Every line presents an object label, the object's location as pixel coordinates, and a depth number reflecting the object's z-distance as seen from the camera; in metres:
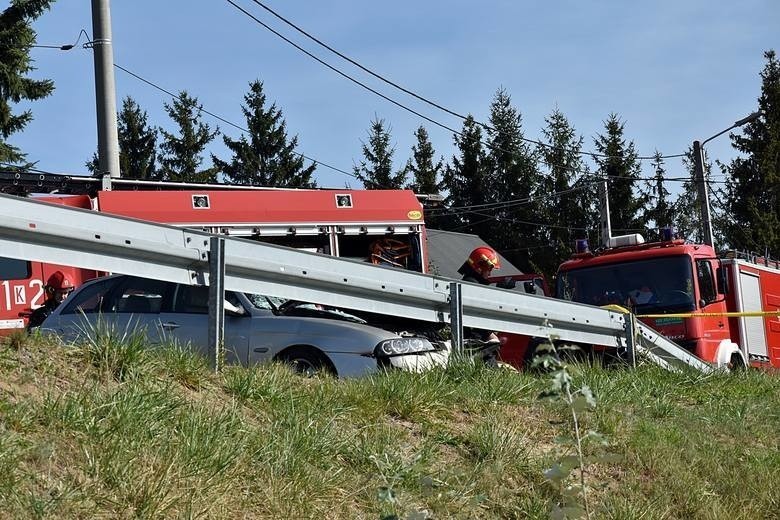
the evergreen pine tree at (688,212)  48.56
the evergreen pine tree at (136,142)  49.22
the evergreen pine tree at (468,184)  51.62
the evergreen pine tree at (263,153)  48.94
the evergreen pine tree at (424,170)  50.31
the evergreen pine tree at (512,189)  50.09
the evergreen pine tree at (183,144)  48.56
